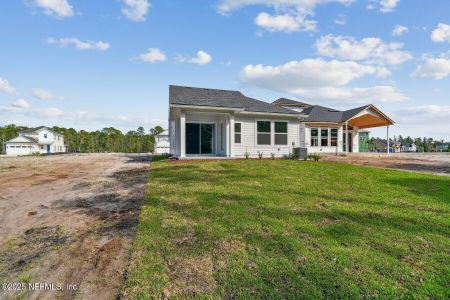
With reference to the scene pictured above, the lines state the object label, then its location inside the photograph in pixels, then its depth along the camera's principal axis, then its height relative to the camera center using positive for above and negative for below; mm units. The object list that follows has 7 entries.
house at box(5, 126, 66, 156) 50750 +1390
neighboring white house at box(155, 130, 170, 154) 45875 +1064
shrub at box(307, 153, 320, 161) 15569 -572
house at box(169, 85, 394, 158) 14945 +1674
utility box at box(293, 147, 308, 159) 16188 -307
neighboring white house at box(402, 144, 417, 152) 51481 +262
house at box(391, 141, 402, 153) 46375 +51
